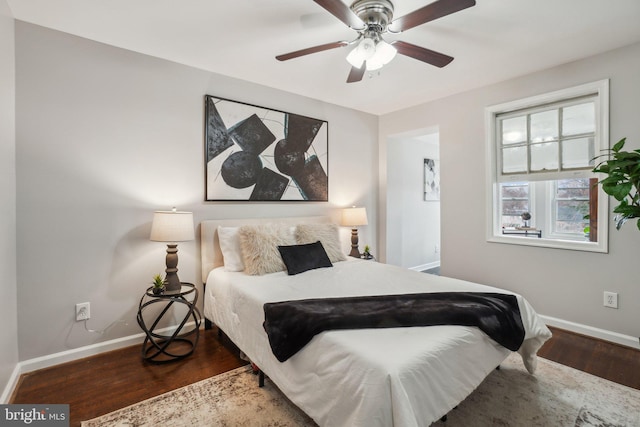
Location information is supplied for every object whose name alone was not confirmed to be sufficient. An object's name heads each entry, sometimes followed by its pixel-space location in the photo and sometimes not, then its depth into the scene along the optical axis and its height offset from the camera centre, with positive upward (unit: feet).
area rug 5.54 -3.93
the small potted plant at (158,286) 8.03 -2.06
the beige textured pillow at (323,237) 10.22 -1.01
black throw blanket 5.18 -1.96
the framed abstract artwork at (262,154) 9.95 +2.01
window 9.21 +1.33
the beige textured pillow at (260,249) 8.68 -1.20
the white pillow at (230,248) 9.12 -1.21
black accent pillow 8.93 -1.51
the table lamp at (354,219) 12.69 -0.46
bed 3.96 -2.38
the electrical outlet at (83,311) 7.82 -2.67
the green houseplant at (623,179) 6.63 +0.63
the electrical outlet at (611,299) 8.67 -2.70
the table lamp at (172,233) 7.86 -0.63
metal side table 7.89 -3.48
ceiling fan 5.47 +3.62
